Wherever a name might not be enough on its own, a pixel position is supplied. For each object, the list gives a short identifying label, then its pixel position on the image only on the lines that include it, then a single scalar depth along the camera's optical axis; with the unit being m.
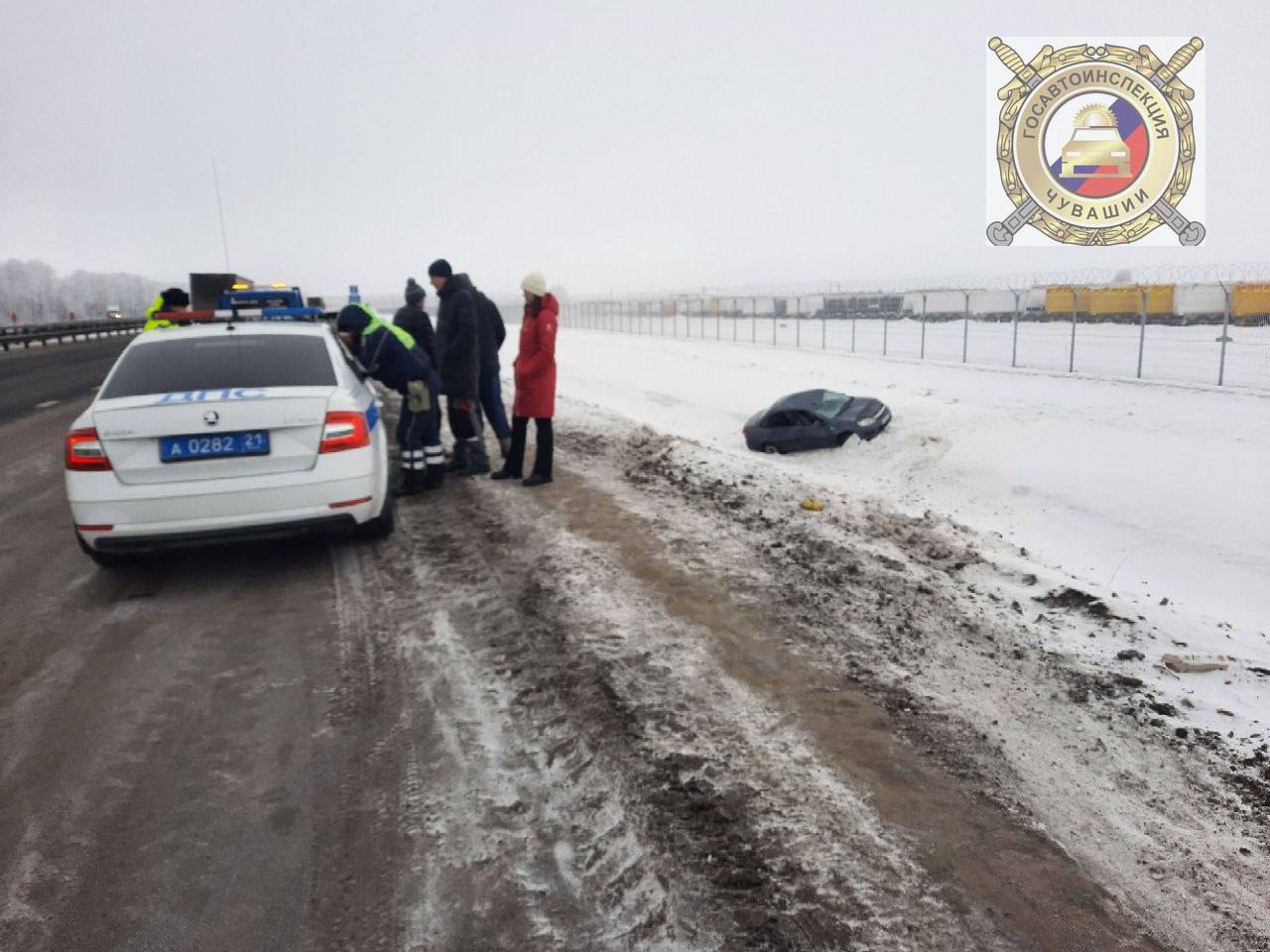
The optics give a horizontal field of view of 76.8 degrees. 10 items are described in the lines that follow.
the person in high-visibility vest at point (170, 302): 9.85
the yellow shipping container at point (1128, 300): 30.41
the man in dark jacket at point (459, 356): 7.84
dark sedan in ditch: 11.08
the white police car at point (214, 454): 4.74
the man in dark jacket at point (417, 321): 9.41
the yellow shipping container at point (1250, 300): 24.47
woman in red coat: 7.21
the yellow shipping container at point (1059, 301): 34.41
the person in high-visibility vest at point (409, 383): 7.03
